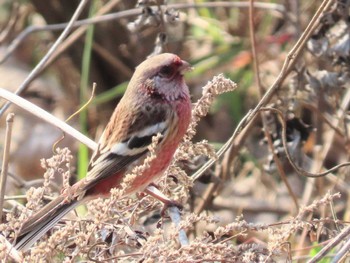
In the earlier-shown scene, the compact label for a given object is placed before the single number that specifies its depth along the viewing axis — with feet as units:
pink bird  21.91
